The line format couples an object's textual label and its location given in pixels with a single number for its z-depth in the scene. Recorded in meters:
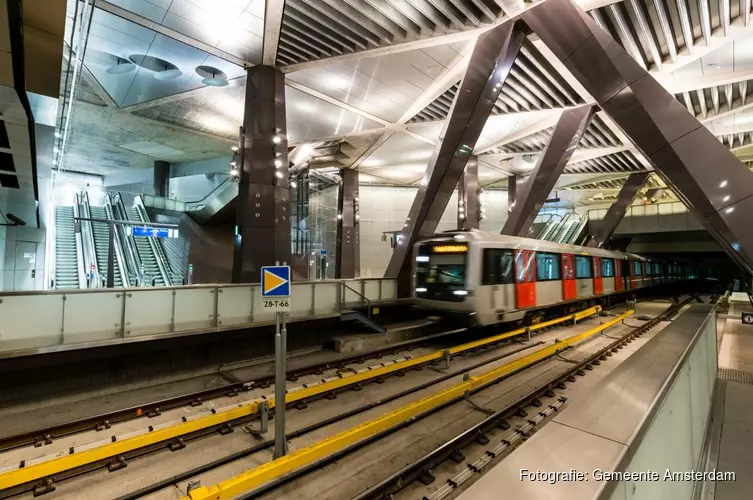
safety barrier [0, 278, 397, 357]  5.46
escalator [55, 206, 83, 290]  14.95
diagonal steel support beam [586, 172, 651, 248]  24.66
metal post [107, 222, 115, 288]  11.72
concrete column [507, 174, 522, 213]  28.22
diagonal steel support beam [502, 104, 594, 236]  16.28
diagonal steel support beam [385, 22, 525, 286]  11.56
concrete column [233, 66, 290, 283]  10.94
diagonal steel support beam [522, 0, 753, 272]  7.21
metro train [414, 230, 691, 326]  9.26
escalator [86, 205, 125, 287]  15.12
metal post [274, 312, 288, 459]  3.98
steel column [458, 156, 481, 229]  22.80
